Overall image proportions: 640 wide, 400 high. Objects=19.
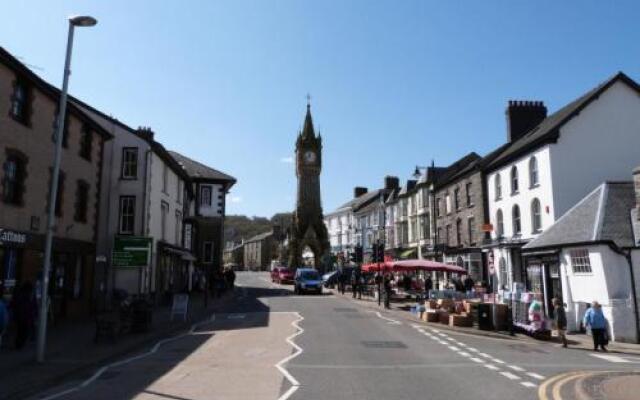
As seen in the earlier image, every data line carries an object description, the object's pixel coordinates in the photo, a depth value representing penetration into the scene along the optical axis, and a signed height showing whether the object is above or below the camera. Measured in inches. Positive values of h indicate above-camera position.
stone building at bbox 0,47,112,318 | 689.6 +140.8
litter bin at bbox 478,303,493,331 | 818.8 -49.0
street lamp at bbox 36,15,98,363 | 472.4 +101.1
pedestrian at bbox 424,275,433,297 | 1392.7 -0.6
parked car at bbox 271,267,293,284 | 2269.9 +39.2
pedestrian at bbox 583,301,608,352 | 637.9 -46.3
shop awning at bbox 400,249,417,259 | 2091.3 +123.0
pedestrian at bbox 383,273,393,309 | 1153.4 -16.0
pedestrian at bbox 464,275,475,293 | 1245.7 +2.1
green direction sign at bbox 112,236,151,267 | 941.8 +55.8
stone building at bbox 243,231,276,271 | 5152.6 +319.3
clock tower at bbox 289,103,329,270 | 3184.1 +479.3
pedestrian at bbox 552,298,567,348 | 684.7 -43.1
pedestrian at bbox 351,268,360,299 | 1458.7 +9.8
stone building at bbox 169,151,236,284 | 1862.7 +258.9
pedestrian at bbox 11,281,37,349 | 554.6 -29.4
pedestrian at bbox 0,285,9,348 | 496.7 -31.3
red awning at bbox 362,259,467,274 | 1136.8 +39.6
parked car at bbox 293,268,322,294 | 1617.9 +7.0
